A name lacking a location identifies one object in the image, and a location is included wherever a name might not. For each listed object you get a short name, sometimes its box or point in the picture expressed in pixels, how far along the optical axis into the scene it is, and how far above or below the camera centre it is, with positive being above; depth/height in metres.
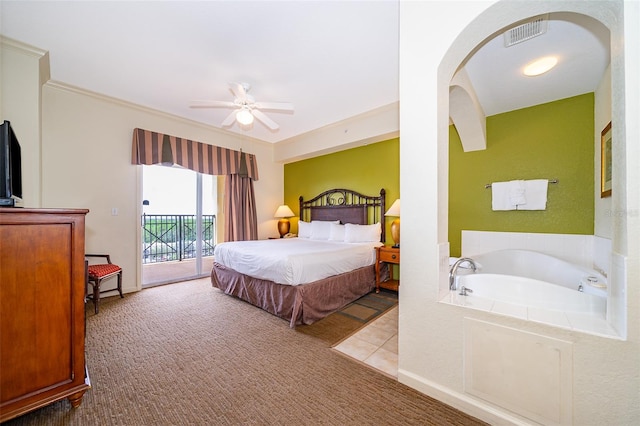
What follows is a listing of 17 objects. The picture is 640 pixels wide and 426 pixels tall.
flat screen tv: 1.36 +0.27
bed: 2.51 -0.64
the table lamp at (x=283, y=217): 5.26 -0.10
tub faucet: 1.63 -0.45
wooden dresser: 1.16 -0.50
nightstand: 3.39 -0.67
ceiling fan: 2.63 +1.22
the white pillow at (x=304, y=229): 4.67 -0.34
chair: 2.74 -0.72
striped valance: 3.61 +0.99
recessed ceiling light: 2.01 +1.27
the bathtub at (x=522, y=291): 1.56 -0.56
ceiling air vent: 1.60 +1.26
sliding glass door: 4.15 -0.22
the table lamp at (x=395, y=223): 3.54 -0.16
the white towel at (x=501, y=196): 2.84 +0.18
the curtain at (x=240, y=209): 4.64 +0.07
